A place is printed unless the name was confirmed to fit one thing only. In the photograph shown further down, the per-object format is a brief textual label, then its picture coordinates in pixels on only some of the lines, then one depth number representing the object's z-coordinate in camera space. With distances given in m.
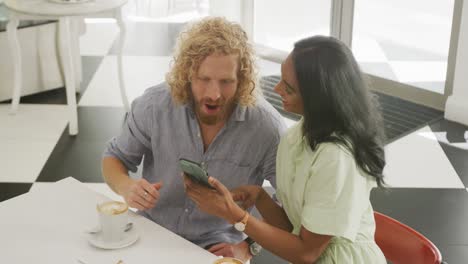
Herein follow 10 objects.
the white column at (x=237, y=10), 8.58
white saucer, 3.18
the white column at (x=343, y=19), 7.66
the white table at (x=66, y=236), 3.14
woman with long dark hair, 3.18
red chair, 3.21
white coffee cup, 3.19
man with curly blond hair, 3.53
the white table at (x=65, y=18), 5.90
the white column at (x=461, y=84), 6.52
